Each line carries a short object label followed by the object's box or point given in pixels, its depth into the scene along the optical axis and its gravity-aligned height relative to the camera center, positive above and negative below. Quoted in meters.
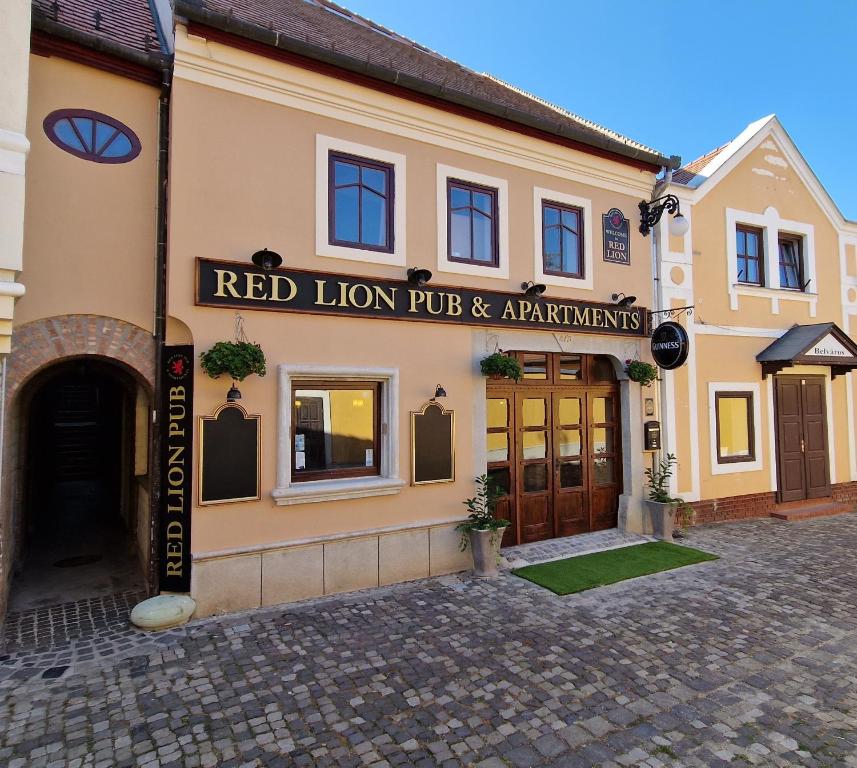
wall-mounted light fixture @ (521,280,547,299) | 7.71 +1.79
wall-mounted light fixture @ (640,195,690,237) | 8.85 +3.49
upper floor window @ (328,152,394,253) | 6.66 +2.73
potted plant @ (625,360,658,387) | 8.79 +0.63
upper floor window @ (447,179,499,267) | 7.50 +2.76
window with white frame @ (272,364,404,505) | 6.14 -0.29
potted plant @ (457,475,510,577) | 6.96 -1.71
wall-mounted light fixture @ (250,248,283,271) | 5.87 +1.74
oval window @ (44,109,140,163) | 5.43 +2.98
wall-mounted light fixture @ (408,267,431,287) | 6.76 +1.76
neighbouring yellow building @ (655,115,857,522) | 9.73 +1.48
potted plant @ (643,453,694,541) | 8.75 -1.67
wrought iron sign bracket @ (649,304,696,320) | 9.20 +1.74
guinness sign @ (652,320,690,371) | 8.41 +1.05
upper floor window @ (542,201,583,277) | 8.31 +2.78
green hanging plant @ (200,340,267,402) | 5.53 +0.55
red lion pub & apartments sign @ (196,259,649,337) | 5.85 +1.46
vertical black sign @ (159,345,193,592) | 5.58 -0.63
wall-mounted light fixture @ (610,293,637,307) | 8.80 +1.86
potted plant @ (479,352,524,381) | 7.27 +0.61
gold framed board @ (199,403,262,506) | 5.68 -0.49
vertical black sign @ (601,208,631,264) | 8.84 +2.95
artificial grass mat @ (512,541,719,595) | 6.71 -2.23
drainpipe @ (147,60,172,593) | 5.68 +0.97
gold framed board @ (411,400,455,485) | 6.93 -0.47
